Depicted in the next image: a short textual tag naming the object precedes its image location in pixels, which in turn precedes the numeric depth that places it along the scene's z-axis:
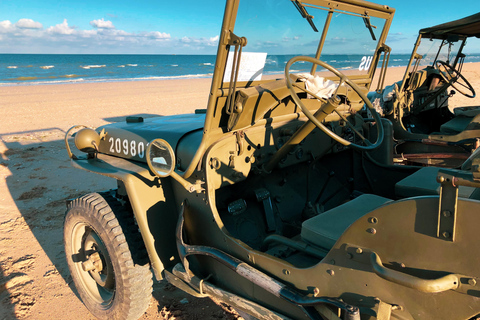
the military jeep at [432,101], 4.96
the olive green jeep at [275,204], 1.41
